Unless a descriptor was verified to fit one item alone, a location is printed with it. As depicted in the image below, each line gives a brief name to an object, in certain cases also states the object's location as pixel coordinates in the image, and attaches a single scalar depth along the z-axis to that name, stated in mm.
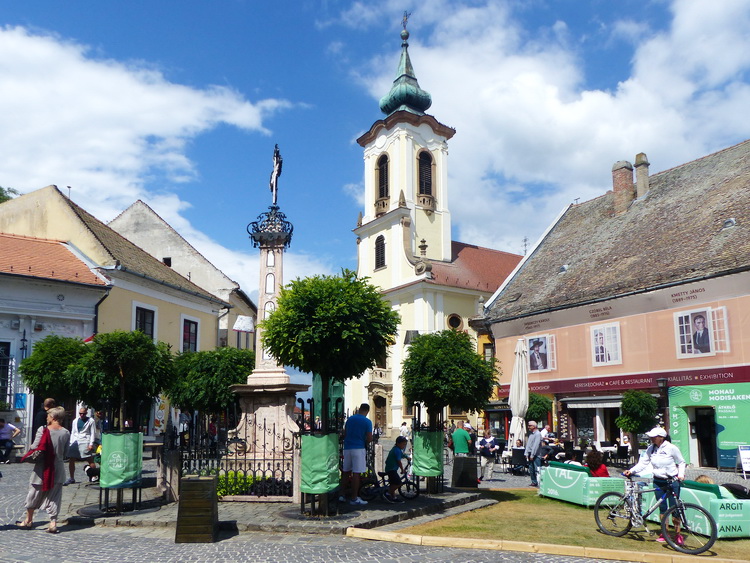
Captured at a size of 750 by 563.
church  43475
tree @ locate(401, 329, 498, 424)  13117
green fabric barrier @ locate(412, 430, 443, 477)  12875
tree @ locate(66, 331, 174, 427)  12305
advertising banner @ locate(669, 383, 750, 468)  20312
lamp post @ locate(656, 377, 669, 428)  22719
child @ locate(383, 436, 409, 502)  11523
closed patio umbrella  20094
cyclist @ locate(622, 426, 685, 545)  9094
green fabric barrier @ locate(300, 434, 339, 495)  9930
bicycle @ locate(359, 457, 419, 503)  11625
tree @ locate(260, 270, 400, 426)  10555
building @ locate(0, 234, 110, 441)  21438
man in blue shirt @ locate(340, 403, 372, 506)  10898
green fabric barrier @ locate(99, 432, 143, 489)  10695
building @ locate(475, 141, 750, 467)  21422
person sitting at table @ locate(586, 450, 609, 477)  12359
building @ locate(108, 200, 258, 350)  35188
